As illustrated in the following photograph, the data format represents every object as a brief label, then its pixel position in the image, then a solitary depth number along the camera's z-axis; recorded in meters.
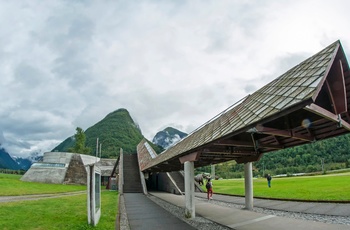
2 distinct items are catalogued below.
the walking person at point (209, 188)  18.12
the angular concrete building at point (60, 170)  36.62
